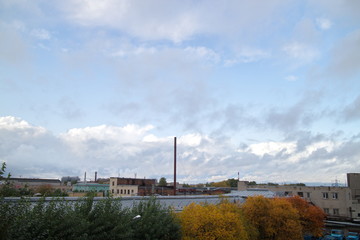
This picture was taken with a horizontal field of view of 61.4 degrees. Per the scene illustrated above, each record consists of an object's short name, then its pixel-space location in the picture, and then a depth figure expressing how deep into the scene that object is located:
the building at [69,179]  166.50
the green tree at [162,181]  150.85
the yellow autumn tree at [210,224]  27.92
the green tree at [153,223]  23.01
